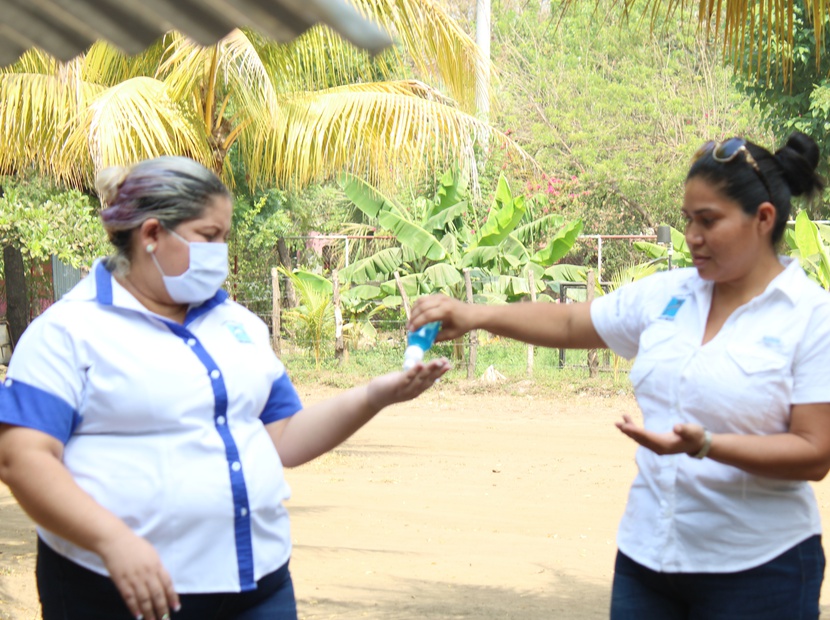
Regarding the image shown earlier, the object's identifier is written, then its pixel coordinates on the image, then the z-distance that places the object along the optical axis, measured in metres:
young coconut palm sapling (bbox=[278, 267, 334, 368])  15.62
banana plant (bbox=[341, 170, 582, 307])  15.66
